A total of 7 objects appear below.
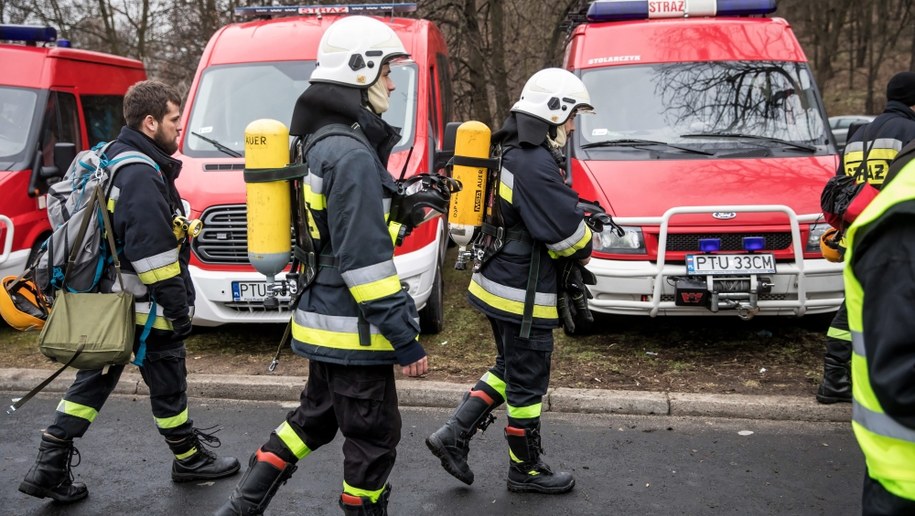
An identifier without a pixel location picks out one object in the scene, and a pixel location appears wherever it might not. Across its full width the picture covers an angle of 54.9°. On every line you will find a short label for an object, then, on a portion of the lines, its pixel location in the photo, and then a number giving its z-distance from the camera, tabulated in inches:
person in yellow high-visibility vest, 72.6
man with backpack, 151.9
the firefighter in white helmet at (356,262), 119.0
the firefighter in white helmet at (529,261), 155.1
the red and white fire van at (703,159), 229.8
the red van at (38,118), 280.8
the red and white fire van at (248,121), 244.7
